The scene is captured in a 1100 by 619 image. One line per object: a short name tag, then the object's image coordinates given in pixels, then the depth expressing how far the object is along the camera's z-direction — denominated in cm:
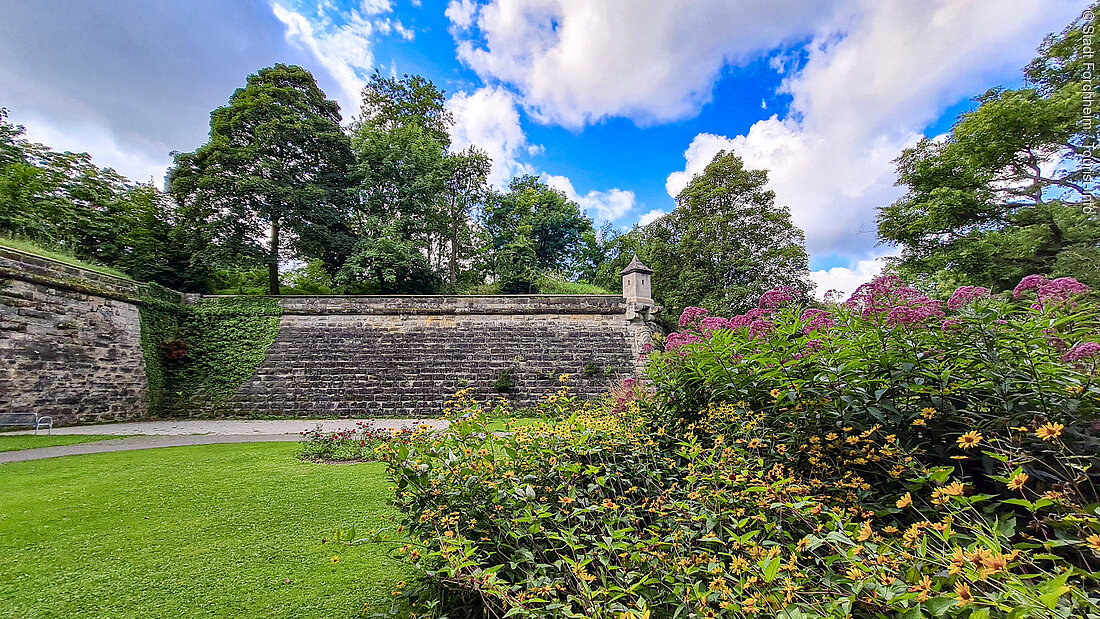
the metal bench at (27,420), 879
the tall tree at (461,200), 2233
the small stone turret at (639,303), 1460
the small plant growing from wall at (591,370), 1338
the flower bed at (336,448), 653
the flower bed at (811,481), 124
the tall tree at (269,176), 1659
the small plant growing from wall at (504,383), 1280
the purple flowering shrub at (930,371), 162
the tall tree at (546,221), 2584
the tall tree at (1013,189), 1154
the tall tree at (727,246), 1966
